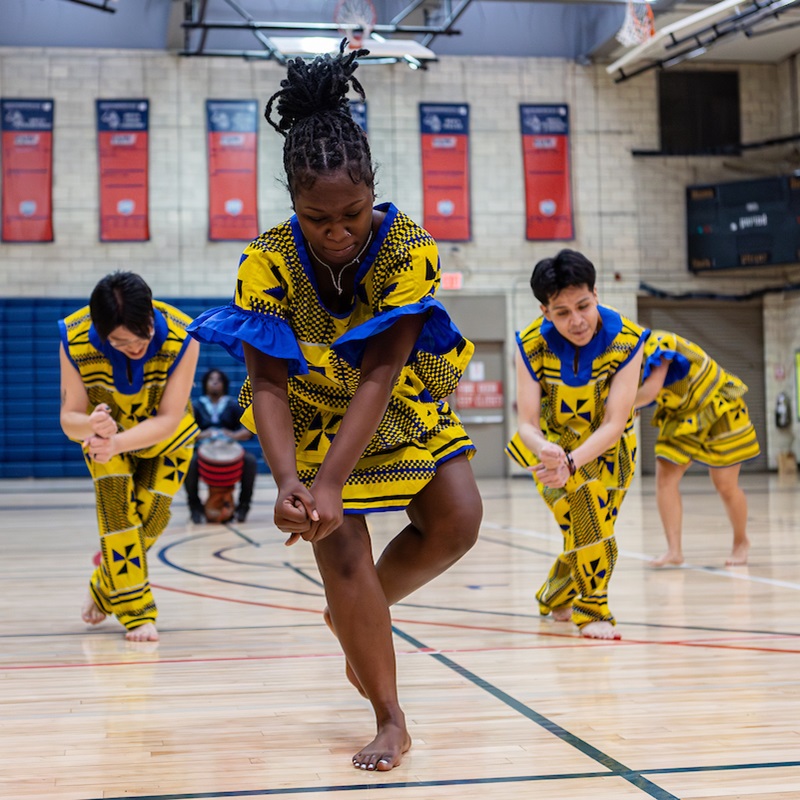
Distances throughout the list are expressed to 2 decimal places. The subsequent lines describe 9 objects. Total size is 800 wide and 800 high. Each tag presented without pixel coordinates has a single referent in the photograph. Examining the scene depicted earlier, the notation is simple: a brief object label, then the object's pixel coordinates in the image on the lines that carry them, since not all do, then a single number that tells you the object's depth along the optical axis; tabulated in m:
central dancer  2.22
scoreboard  15.74
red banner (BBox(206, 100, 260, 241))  15.58
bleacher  15.02
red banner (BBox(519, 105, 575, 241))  16.39
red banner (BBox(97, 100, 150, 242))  15.38
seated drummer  10.05
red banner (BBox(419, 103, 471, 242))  16.11
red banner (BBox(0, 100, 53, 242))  15.16
